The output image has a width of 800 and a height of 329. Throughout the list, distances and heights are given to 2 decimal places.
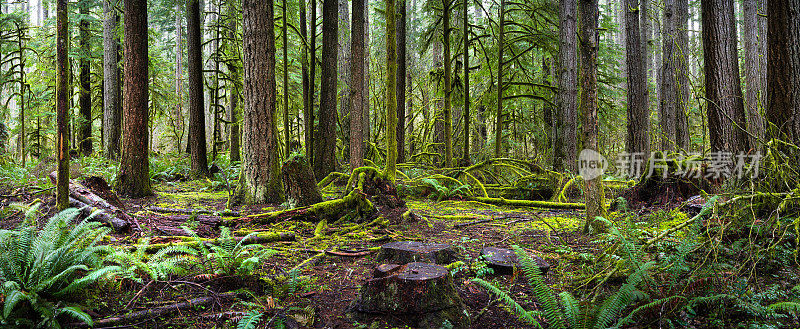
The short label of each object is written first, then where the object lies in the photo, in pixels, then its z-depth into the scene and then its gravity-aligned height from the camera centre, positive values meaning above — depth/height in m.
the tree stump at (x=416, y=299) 3.05 -0.92
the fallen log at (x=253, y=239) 4.26 -0.74
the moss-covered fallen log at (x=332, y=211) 6.08 -0.58
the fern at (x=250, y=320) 2.62 -0.89
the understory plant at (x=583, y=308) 2.70 -0.89
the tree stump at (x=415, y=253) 4.06 -0.79
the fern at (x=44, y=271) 2.62 -0.63
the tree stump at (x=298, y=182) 7.00 -0.17
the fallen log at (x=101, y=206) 4.96 -0.38
